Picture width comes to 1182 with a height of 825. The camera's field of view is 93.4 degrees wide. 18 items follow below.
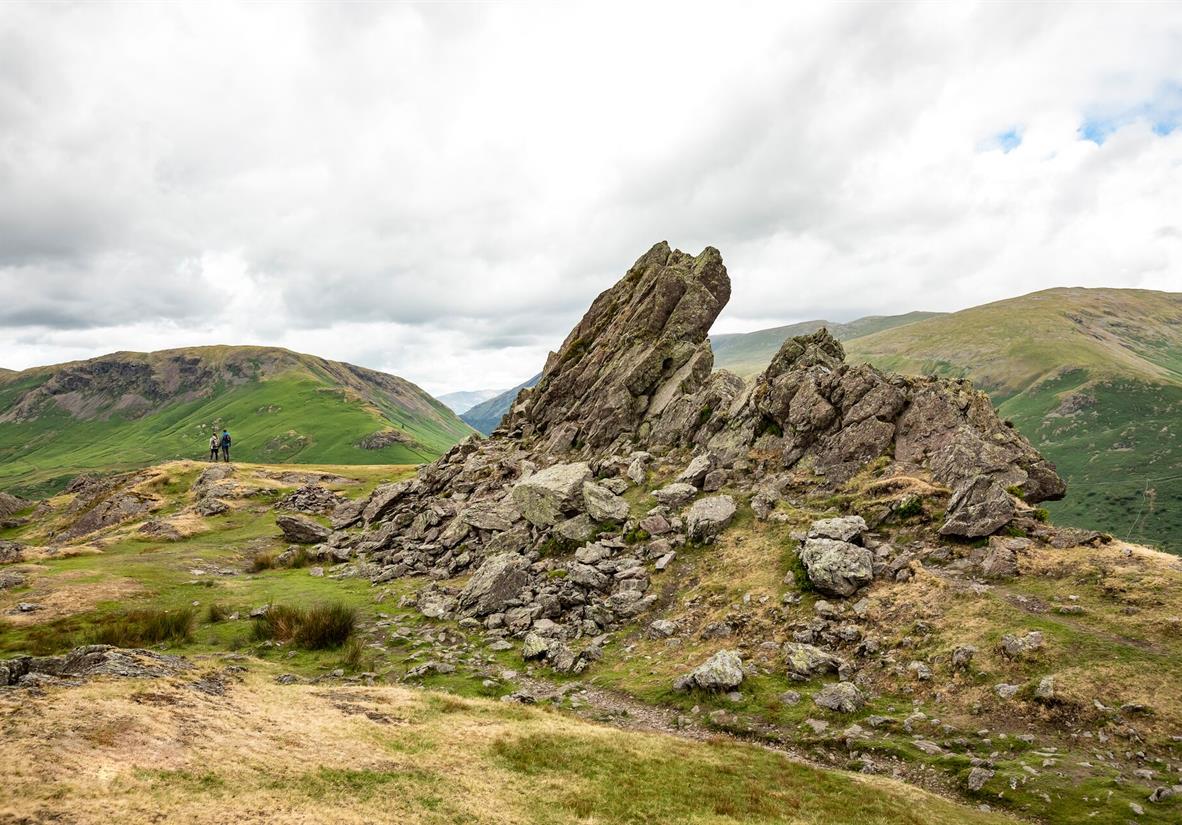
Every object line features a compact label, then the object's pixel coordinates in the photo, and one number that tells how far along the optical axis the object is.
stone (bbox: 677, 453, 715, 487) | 54.88
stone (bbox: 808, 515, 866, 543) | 39.72
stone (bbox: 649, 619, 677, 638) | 39.16
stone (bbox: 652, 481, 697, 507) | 53.28
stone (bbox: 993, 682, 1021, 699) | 26.15
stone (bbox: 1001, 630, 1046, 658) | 27.48
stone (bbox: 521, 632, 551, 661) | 38.75
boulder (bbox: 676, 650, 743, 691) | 31.83
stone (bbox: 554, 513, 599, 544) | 51.94
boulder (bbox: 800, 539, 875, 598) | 36.34
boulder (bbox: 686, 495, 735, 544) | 47.31
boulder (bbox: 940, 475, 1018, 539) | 36.84
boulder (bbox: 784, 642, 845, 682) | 31.67
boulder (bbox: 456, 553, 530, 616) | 46.12
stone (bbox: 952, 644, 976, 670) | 28.50
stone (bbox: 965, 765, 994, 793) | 22.66
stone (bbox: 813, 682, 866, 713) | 28.73
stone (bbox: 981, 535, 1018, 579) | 33.84
